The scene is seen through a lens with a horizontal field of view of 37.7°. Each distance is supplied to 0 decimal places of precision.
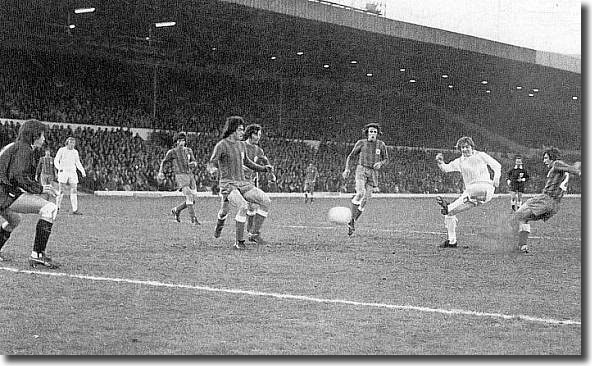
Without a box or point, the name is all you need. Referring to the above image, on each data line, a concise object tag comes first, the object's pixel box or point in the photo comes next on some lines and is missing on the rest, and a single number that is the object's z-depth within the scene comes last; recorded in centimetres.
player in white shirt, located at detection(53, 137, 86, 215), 1897
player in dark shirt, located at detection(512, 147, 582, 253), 1146
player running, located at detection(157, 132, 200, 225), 1686
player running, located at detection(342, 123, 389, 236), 1495
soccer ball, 1686
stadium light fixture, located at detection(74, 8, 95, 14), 2434
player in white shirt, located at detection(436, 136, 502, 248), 1268
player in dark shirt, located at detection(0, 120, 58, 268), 923
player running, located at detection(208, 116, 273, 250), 1217
